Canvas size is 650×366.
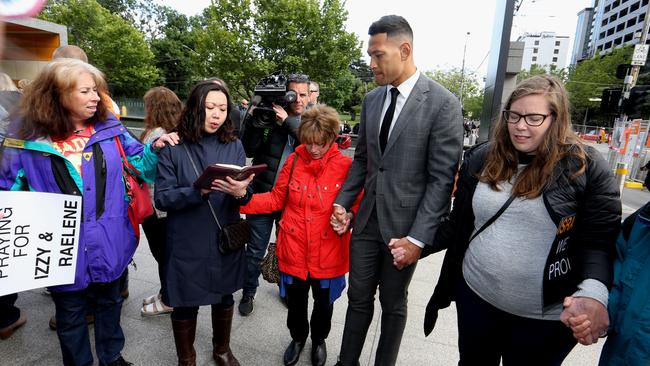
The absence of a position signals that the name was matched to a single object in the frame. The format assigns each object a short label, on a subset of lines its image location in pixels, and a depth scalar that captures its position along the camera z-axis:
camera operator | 2.83
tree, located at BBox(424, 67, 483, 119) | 44.78
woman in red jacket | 2.21
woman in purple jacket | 1.84
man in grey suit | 1.82
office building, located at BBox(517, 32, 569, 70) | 89.00
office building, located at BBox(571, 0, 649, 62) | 59.12
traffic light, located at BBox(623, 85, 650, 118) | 7.93
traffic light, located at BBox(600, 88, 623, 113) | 9.15
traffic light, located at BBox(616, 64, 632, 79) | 8.88
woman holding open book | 1.99
